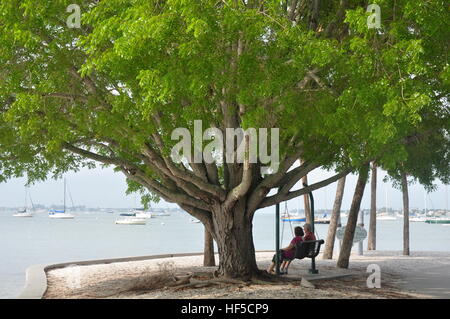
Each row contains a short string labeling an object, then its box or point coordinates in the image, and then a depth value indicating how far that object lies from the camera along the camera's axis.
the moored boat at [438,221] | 130.46
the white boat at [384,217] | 168.51
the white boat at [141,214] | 155.12
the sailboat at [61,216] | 155.88
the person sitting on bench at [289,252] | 15.07
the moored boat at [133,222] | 117.94
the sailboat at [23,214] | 168.50
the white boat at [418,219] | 149.40
